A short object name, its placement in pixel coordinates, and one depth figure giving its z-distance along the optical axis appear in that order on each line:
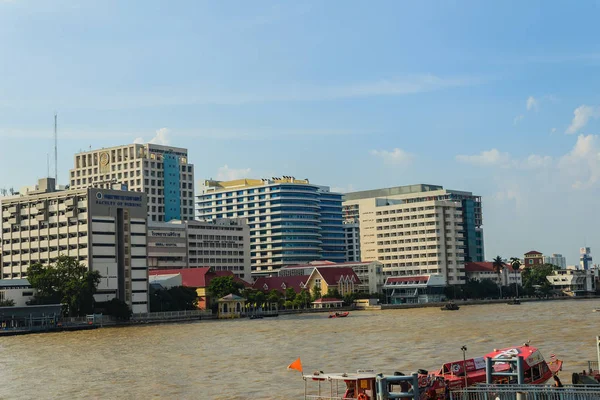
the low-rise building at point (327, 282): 195.50
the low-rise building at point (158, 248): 193.25
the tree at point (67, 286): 131.62
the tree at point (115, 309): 137.00
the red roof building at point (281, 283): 195.50
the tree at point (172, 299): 154.23
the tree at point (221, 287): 163.38
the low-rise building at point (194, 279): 168.12
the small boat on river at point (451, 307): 173.39
